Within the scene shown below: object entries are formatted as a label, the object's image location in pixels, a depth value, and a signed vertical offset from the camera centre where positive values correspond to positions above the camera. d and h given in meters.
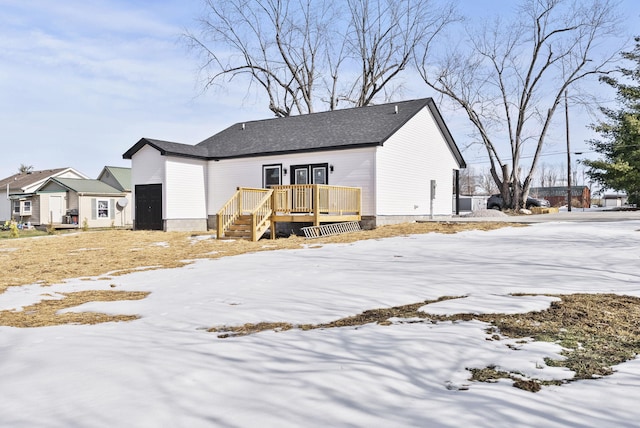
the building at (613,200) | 65.88 +1.45
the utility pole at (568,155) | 29.75 +3.91
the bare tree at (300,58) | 30.09 +11.42
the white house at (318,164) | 15.87 +1.95
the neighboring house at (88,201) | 28.85 +0.83
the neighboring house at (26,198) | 31.02 +1.15
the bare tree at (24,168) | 59.41 +6.39
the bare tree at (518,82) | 26.25 +8.04
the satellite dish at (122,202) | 30.09 +0.72
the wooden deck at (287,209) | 13.95 +0.06
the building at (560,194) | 57.23 +2.18
